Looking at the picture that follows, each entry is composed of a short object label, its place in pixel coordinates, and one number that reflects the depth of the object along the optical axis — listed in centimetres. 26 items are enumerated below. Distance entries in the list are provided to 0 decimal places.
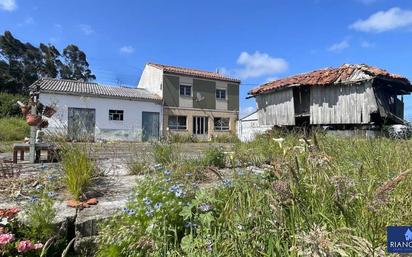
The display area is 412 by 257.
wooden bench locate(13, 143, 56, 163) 535
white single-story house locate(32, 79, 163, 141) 2180
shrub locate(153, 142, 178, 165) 448
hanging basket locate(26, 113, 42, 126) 531
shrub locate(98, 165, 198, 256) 205
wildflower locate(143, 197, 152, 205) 220
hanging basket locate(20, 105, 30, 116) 590
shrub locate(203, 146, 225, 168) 462
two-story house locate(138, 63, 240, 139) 2681
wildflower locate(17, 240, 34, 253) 200
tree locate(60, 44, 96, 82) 4791
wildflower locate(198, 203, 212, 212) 205
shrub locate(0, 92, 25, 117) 2435
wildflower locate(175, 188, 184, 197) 225
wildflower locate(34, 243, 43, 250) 206
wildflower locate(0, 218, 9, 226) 219
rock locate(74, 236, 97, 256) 243
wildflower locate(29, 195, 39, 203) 245
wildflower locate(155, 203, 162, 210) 216
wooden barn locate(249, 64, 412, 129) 1417
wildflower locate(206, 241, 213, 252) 174
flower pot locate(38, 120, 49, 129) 601
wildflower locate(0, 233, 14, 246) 199
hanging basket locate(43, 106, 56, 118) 594
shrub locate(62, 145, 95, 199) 313
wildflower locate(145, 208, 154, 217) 213
